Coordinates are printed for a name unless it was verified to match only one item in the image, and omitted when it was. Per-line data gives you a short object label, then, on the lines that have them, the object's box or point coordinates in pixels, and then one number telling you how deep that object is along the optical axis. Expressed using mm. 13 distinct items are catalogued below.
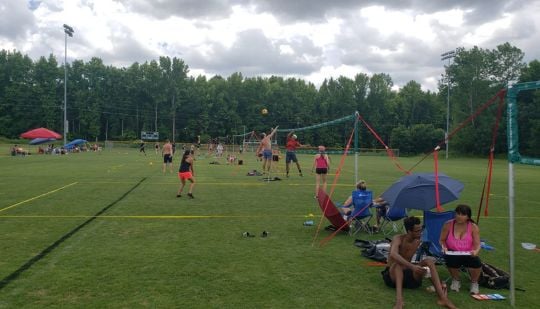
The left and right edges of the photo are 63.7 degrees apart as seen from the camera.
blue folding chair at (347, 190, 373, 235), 9177
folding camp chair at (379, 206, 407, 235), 8969
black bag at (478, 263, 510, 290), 5898
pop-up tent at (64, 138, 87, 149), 60762
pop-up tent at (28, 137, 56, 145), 62447
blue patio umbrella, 7188
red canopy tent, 58178
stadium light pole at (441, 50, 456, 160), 67212
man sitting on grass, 5617
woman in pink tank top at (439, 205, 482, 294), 5801
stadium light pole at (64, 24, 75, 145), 58850
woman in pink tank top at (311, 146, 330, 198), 14469
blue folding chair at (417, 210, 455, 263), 6871
